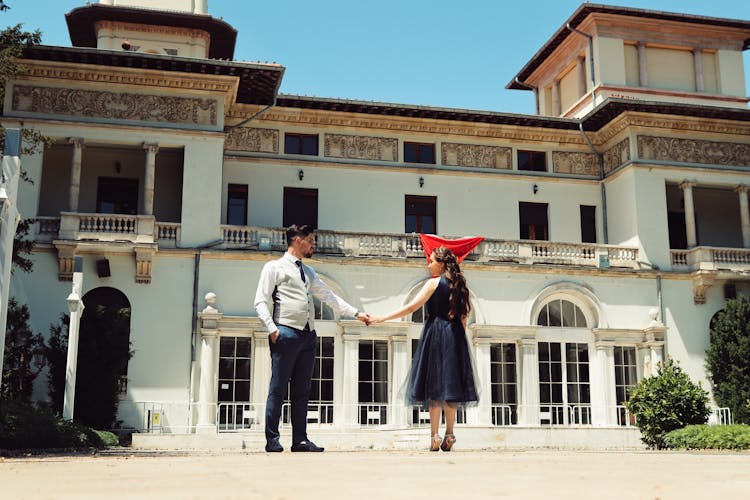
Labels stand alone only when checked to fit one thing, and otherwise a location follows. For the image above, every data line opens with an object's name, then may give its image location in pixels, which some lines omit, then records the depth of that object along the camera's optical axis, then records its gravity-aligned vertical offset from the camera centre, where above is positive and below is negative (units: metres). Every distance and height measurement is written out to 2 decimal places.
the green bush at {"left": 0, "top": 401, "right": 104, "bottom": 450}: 13.02 -0.43
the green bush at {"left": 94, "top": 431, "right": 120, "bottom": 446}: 18.62 -0.74
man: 8.68 +0.72
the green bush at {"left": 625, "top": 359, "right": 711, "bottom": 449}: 19.86 -0.03
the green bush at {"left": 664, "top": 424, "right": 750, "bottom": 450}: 16.78 -0.62
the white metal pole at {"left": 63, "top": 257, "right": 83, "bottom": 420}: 18.56 +1.25
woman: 9.04 +0.57
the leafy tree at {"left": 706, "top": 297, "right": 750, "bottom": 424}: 25.61 +1.40
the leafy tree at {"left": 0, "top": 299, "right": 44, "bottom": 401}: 21.22 +1.20
